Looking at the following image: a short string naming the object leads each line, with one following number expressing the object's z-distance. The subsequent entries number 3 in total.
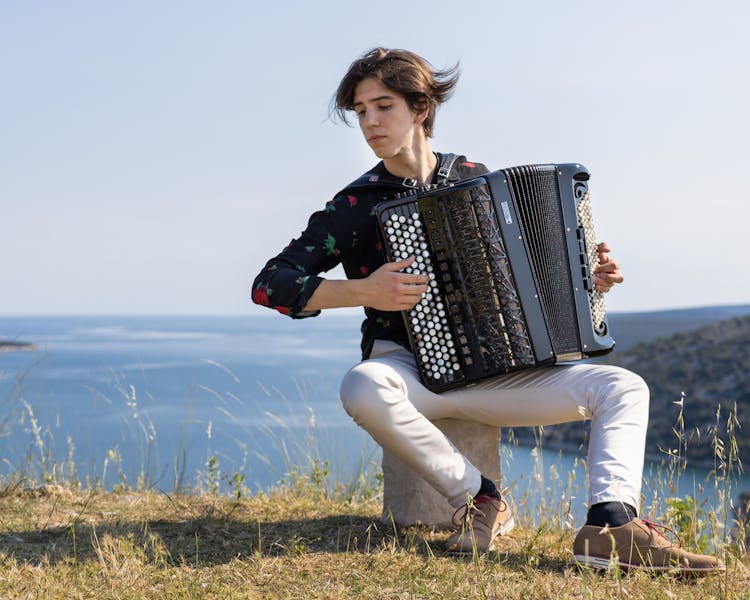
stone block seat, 3.70
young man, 3.10
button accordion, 3.34
